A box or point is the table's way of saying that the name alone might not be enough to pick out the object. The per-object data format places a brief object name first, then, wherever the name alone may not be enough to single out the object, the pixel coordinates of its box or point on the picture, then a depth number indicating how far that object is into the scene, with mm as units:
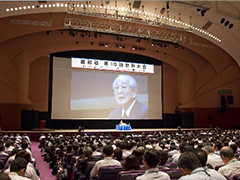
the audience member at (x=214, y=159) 4199
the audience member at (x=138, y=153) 3928
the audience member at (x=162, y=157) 3426
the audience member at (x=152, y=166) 2513
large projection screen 18547
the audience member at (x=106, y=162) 3825
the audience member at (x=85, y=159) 4527
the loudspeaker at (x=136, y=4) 12609
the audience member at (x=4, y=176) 1967
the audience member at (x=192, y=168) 2175
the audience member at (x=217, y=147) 5422
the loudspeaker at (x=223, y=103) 20195
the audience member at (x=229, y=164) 3111
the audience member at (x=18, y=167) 2688
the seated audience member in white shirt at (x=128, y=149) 5367
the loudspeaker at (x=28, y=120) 16375
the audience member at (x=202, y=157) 2519
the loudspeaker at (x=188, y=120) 20562
